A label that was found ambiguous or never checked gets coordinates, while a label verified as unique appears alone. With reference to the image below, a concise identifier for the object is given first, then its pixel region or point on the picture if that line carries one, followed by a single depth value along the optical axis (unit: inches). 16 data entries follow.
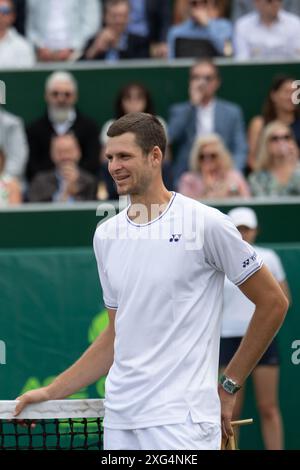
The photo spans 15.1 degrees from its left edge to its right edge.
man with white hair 422.0
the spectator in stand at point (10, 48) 467.8
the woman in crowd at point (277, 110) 420.8
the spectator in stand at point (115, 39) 470.9
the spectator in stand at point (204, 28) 465.7
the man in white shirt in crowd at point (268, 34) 462.9
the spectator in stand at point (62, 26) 484.4
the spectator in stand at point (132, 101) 422.6
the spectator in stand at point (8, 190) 387.1
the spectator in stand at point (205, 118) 426.3
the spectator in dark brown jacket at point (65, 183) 393.1
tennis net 181.9
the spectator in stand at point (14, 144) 423.2
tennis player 161.3
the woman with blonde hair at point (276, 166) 382.3
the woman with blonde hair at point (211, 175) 384.2
